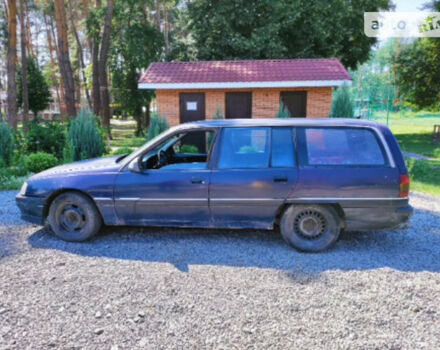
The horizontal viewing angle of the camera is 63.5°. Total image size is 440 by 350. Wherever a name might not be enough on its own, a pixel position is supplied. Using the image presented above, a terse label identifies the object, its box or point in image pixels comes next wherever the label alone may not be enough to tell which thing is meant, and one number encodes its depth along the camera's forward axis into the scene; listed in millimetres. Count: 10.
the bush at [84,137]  10892
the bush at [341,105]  12453
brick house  13797
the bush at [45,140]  11461
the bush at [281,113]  12445
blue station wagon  4312
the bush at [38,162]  9857
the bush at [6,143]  10836
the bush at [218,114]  13312
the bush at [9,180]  8438
